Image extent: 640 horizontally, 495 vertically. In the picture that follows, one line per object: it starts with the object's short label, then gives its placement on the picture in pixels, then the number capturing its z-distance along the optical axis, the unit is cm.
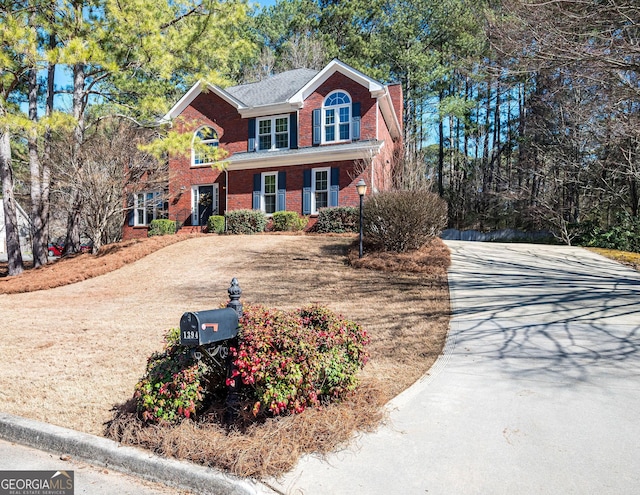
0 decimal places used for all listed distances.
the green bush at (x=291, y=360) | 320
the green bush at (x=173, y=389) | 321
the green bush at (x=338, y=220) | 1697
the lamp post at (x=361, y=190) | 1123
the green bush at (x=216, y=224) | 1955
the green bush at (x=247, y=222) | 1897
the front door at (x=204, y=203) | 2152
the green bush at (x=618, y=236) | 1572
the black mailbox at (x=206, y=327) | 302
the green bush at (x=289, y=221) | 1850
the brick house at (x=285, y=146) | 1859
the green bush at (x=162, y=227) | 2114
